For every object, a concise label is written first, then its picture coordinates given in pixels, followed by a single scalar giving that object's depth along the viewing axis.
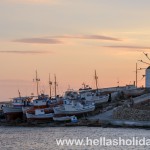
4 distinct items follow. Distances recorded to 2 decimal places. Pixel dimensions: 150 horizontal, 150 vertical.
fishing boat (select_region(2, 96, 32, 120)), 123.12
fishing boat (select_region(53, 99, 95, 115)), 113.88
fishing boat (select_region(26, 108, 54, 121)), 115.25
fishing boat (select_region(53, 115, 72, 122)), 111.52
